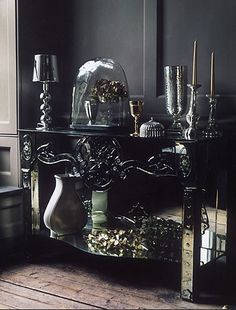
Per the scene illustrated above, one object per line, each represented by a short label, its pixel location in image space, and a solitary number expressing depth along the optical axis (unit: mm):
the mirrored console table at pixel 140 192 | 2186
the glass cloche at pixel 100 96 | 2652
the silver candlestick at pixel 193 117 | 2188
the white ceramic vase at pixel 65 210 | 2646
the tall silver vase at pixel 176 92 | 2432
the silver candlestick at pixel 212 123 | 2301
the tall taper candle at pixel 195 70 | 2223
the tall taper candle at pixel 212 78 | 2352
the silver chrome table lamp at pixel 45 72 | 2736
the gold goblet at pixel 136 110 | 2500
